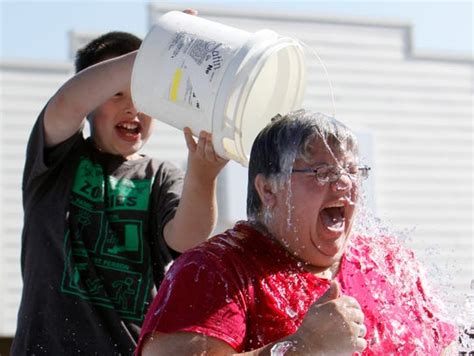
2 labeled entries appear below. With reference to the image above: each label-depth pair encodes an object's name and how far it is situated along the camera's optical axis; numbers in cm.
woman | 455
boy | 621
